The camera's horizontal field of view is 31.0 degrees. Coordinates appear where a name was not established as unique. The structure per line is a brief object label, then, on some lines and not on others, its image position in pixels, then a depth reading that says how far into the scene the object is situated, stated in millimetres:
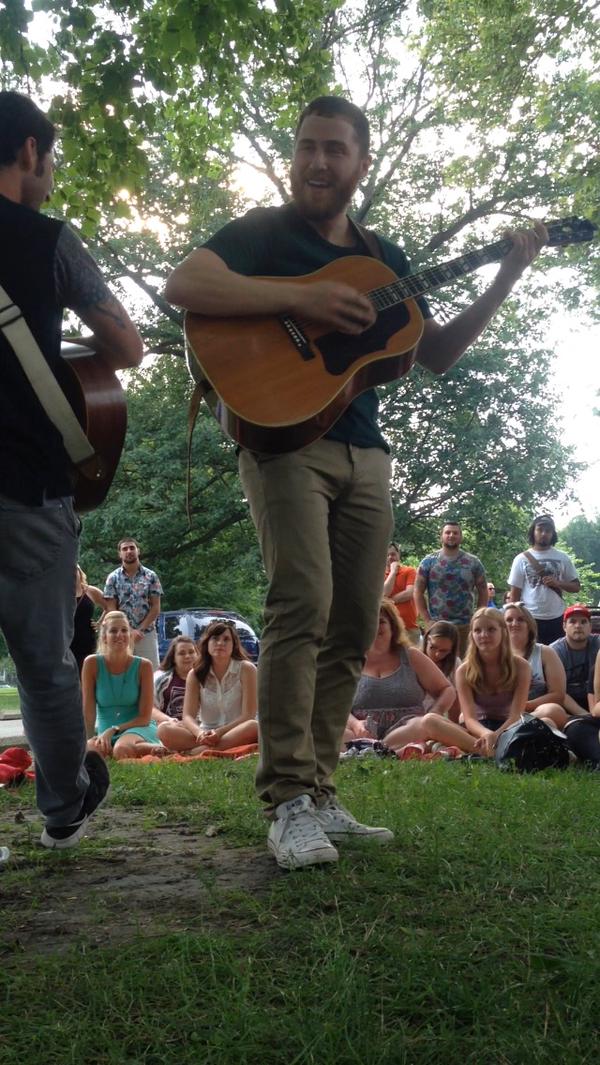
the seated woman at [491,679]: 8102
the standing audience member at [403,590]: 11617
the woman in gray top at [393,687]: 8719
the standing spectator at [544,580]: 10586
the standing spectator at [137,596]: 11391
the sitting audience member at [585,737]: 7152
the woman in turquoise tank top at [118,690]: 8898
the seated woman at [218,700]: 8906
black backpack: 6629
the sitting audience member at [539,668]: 8367
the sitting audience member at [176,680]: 10461
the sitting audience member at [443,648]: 9609
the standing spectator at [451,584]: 10922
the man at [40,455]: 3080
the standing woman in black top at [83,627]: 9188
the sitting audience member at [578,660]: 8805
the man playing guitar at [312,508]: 3408
